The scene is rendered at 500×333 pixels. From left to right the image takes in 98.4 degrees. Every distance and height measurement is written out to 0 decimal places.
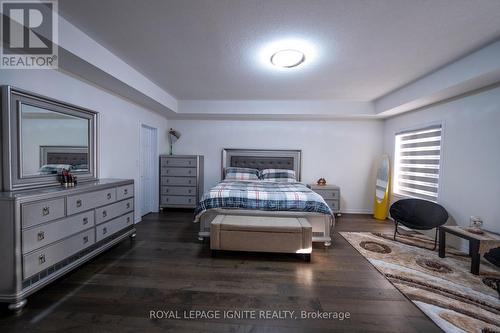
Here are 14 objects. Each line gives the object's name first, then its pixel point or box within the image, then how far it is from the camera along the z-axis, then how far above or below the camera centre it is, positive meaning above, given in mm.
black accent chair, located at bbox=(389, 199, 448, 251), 3011 -758
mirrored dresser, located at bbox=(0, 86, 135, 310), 1633 -372
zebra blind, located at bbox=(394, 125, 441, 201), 3521 +7
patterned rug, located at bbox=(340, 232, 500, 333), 1696 -1195
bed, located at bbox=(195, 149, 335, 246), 3064 -662
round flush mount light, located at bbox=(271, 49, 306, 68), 2438 +1213
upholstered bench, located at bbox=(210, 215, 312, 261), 2609 -936
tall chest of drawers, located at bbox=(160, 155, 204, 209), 4680 -478
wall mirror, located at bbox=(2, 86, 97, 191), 1868 +163
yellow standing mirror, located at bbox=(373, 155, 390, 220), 4469 -591
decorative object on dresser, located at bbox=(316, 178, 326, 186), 4777 -459
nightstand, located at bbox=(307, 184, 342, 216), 4523 -701
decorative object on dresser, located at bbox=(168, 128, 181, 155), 4961 +502
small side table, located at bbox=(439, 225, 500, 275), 2236 -809
